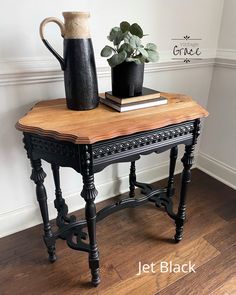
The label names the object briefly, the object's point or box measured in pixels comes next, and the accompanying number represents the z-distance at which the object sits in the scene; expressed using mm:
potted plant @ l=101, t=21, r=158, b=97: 1024
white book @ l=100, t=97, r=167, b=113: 1079
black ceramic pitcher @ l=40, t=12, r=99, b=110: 990
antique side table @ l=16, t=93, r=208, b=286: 902
